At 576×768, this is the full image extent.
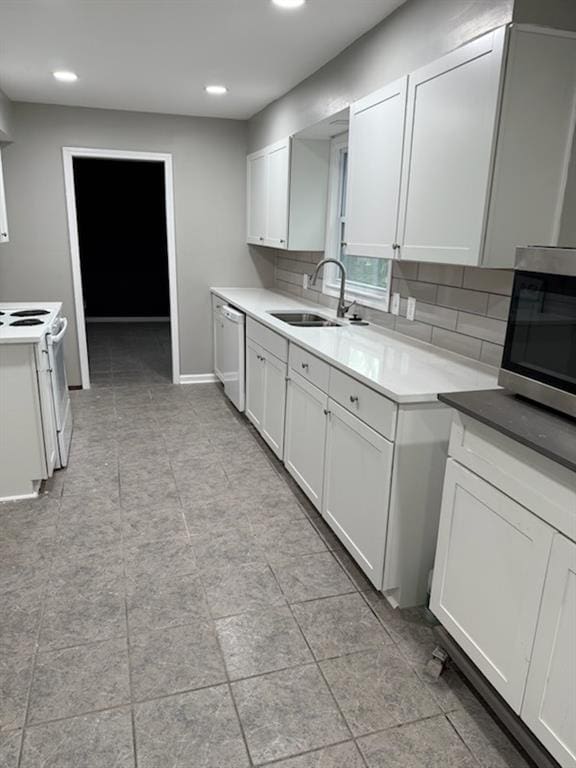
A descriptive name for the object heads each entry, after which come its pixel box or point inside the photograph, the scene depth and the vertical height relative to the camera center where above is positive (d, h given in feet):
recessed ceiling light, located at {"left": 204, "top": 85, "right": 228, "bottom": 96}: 12.47 +3.42
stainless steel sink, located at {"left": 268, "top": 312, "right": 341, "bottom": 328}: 11.85 -1.67
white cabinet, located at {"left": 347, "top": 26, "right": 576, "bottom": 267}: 5.85 +1.14
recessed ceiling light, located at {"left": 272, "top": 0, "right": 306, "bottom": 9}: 7.81 +3.35
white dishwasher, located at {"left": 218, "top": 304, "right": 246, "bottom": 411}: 13.33 -2.86
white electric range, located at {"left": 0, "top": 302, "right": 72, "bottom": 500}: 9.32 -2.96
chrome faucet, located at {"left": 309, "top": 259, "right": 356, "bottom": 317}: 11.27 -1.18
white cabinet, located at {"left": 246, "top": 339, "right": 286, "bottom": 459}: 10.62 -3.14
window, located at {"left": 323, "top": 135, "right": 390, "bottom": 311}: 11.18 -0.33
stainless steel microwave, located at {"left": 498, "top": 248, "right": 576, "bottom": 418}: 4.70 -0.72
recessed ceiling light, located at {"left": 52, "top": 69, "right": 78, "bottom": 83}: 11.58 +3.36
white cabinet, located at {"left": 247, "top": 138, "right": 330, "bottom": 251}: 12.70 +1.18
